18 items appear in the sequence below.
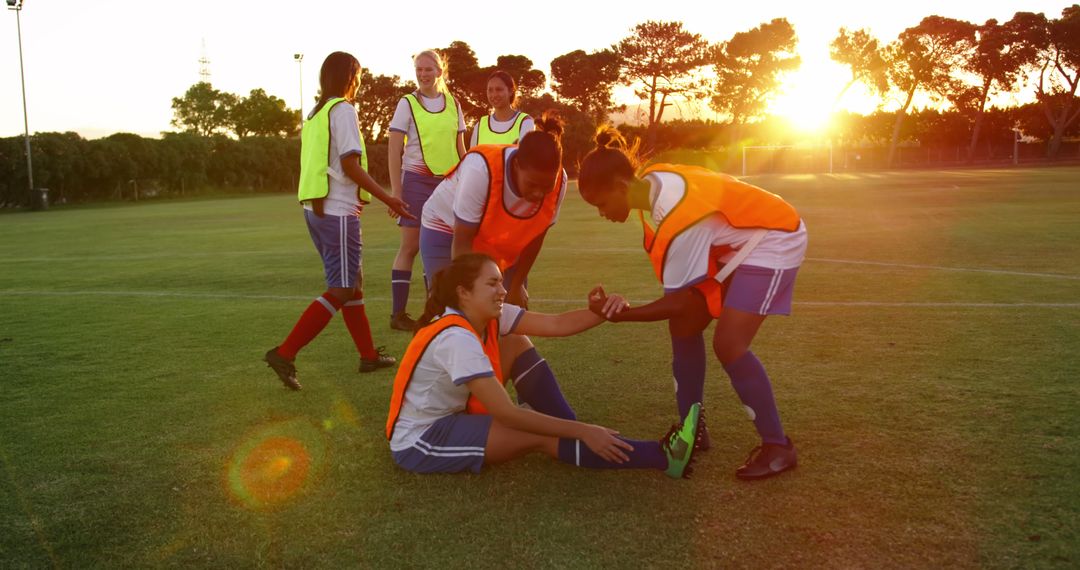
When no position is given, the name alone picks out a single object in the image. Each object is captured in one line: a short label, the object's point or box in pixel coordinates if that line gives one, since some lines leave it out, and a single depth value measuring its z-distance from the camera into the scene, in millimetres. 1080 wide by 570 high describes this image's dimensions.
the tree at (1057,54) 66375
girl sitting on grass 3556
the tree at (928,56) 67938
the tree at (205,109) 81625
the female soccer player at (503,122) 7391
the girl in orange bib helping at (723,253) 3557
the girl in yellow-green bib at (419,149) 7469
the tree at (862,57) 68500
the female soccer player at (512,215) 4172
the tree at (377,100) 75500
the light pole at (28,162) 37262
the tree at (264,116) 78125
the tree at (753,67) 72062
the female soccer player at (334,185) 5477
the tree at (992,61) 68250
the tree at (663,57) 73500
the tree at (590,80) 73500
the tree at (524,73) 73500
